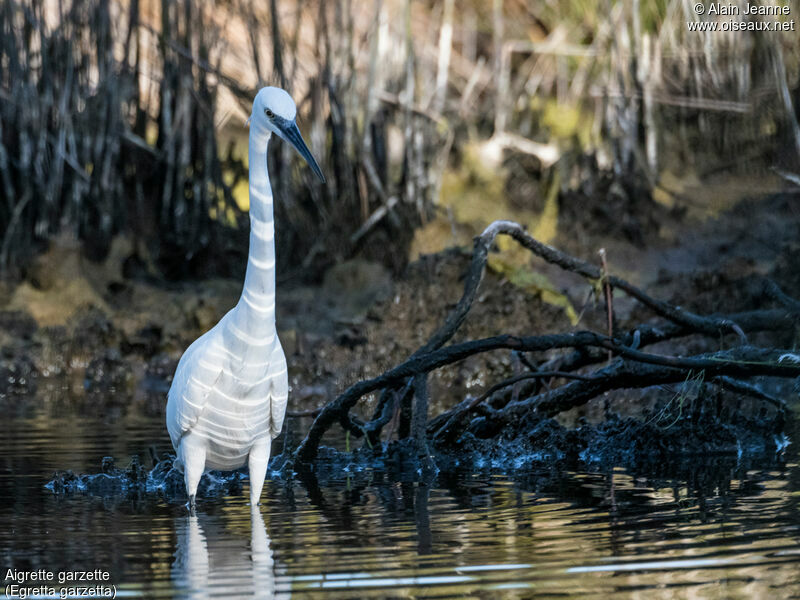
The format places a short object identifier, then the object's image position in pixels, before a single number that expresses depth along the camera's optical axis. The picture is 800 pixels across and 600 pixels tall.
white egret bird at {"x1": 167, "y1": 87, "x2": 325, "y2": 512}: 10.71
